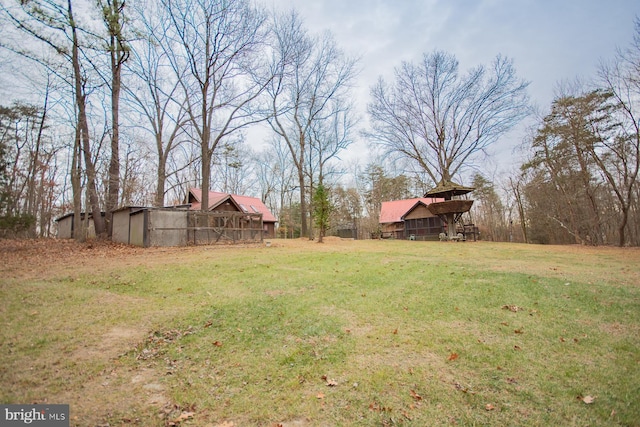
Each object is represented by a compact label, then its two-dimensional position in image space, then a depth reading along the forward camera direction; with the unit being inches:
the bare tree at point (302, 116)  941.2
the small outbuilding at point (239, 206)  721.6
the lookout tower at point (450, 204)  818.8
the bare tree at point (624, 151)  654.5
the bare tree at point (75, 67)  474.6
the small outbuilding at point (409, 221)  1218.6
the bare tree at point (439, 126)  936.9
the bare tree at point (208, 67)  647.1
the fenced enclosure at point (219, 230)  617.9
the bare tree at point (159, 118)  712.5
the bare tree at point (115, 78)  513.3
